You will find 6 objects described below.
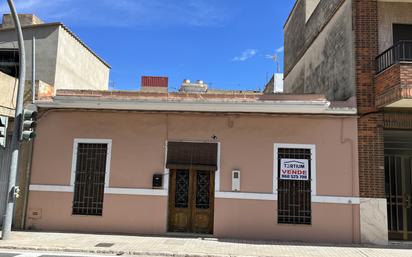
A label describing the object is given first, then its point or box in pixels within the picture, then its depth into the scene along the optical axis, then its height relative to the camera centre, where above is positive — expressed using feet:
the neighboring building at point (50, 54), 43.52 +14.36
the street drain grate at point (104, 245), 31.70 -5.16
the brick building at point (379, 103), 34.94 +7.75
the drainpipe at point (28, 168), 38.32 +1.00
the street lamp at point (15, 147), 33.04 +2.63
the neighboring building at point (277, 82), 72.54 +19.55
